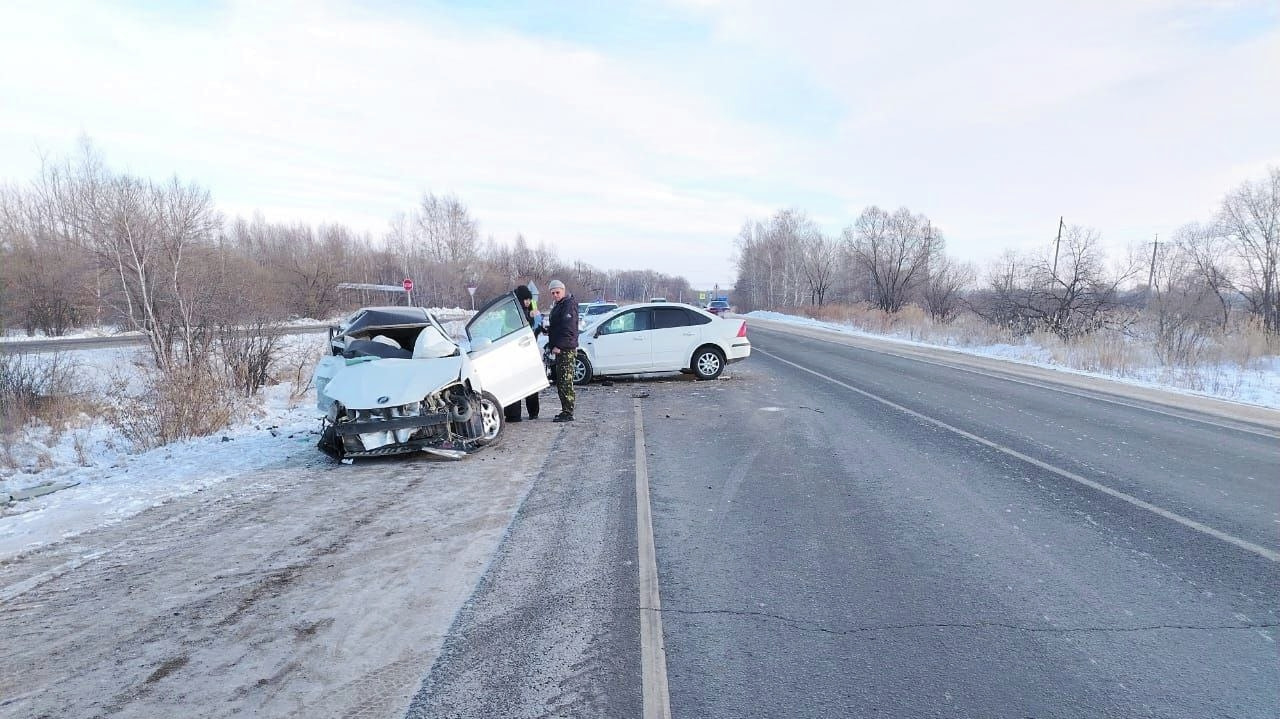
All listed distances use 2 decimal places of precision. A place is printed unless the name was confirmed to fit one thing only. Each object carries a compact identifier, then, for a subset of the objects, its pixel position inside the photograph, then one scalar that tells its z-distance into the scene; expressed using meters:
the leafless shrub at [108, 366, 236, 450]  9.21
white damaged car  7.00
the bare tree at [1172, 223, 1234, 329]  25.31
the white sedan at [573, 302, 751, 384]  13.90
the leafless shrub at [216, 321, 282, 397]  13.95
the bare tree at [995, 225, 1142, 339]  24.69
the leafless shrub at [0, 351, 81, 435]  11.72
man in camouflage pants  9.73
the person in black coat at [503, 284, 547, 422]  9.33
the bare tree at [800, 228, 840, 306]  70.88
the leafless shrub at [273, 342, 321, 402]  15.57
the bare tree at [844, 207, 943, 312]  51.31
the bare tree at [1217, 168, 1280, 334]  25.41
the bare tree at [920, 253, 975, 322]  41.44
